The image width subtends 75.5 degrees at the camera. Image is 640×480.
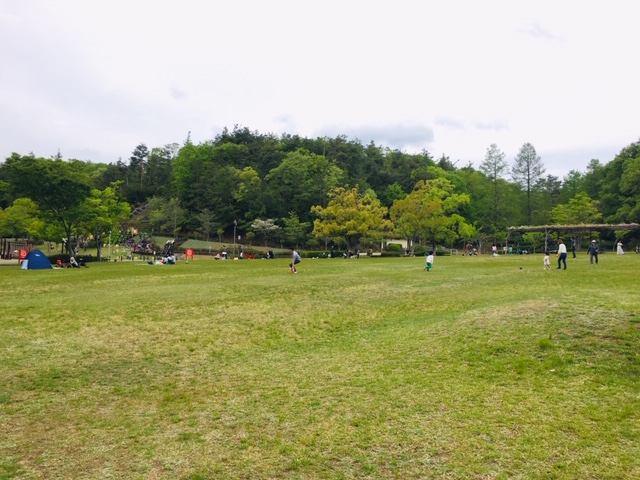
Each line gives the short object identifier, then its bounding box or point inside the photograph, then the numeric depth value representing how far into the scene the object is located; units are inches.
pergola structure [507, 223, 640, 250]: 1733.5
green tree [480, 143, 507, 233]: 2832.2
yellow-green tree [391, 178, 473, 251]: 2144.4
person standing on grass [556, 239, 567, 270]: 889.1
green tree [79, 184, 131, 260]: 1771.7
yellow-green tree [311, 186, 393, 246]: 2103.8
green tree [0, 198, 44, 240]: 2076.8
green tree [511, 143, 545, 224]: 3029.0
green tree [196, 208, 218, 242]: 2999.5
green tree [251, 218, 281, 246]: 2780.5
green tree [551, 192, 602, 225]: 2331.7
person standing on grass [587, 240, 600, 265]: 1047.7
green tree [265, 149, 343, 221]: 2974.9
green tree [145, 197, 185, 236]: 3083.2
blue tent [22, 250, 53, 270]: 1270.2
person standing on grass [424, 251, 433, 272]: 975.0
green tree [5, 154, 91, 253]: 1482.5
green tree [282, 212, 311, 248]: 2701.8
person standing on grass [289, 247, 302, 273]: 1001.5
